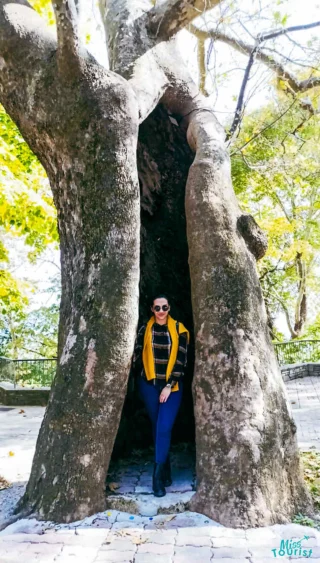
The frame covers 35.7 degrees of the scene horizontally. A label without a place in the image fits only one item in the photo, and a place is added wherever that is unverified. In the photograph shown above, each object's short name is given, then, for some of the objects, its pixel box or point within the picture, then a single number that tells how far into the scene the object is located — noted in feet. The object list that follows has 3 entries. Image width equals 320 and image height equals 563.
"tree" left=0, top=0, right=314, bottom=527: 12.26
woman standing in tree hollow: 14.14
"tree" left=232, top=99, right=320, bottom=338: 44.19
